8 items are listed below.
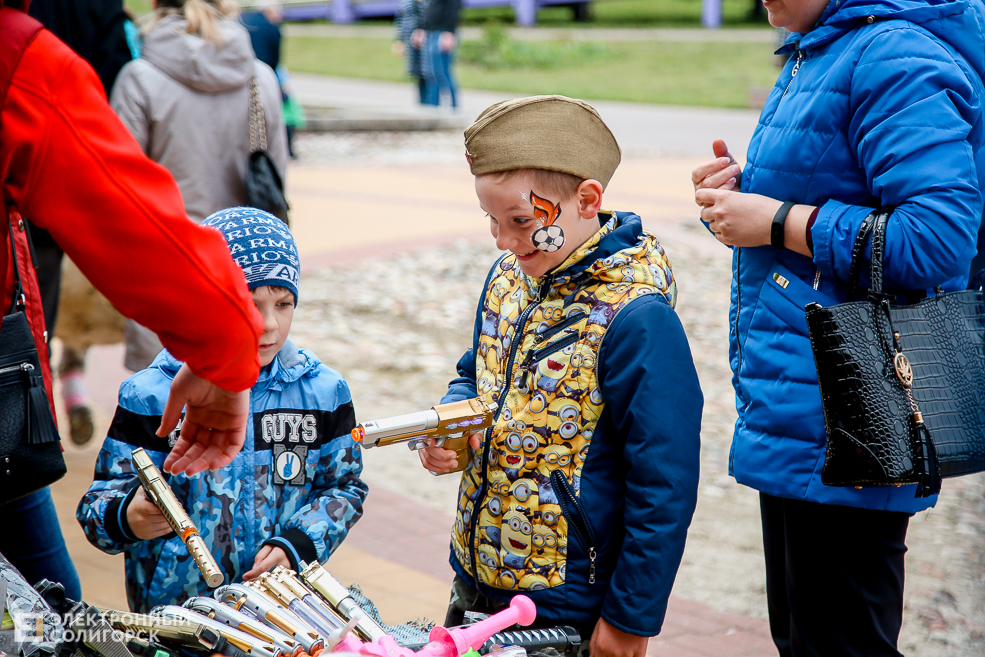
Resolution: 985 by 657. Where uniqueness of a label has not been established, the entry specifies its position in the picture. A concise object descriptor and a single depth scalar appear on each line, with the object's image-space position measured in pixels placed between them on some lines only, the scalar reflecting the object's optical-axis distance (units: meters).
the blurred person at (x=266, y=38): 10.61
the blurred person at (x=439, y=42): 16.58
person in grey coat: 4.18
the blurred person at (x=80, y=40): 3.99
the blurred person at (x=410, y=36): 17.45
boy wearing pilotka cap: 2.04
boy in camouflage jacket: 2.21
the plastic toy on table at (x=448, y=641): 1.56
